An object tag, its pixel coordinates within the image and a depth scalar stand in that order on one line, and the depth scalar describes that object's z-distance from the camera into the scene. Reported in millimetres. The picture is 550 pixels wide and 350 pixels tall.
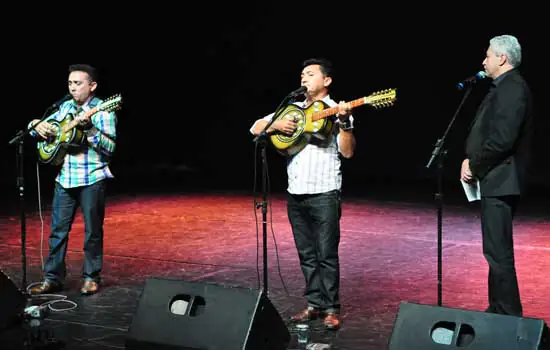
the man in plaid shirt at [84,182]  6496
